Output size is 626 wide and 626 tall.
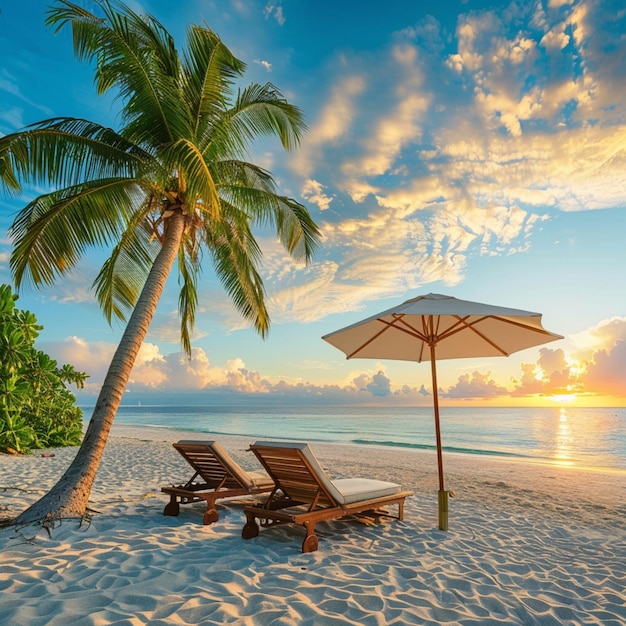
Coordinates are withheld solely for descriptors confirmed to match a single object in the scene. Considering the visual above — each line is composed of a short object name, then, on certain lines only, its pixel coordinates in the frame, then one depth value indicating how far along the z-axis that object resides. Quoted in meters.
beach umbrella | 4.70
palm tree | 5.46
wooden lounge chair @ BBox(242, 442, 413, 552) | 4.14
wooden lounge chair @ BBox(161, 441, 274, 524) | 5.24
